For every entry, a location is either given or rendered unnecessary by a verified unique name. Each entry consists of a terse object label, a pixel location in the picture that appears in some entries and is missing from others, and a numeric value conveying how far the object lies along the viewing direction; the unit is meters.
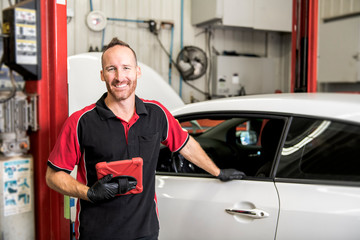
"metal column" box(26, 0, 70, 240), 1.56
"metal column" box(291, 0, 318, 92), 3.96
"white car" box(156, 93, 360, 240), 1.74
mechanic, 1.53
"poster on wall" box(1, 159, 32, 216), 1.47
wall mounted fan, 5.84
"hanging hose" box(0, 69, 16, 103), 1.41
